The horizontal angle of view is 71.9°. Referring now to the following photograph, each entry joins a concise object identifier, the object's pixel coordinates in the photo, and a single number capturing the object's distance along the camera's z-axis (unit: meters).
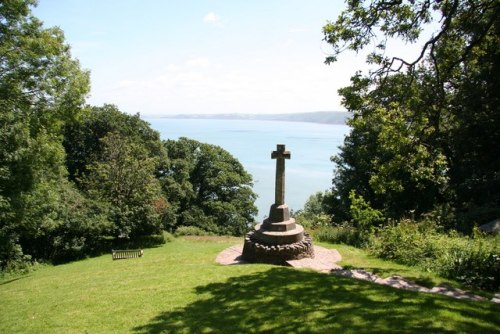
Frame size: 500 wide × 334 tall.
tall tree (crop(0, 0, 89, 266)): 12.42
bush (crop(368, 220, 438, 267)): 11.52
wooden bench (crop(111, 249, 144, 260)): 20.08
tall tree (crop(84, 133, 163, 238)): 25.06
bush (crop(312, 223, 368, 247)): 15.57
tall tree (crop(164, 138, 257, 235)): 35.81
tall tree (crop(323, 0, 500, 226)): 9.25
